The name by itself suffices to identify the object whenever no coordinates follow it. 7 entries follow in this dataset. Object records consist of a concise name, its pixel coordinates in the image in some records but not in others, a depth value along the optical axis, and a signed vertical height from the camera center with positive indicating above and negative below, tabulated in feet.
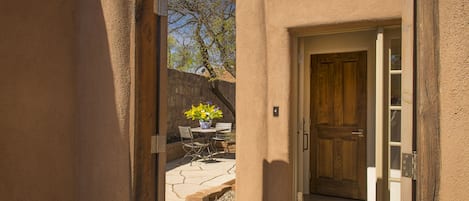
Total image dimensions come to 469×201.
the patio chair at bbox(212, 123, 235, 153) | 27.33 -2.94
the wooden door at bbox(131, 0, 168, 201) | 6.40 +0.01
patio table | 24.20 -2.07
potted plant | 24.08 -0.89
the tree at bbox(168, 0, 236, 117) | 30.30 +6.54
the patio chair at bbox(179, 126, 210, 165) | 24.31 -3.16
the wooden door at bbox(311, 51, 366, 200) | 15.80 -1.04
